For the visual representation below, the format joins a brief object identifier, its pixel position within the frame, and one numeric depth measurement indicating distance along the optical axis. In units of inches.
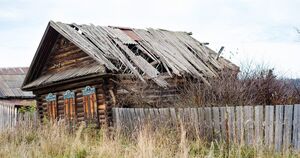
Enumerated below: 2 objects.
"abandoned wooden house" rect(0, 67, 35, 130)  1238.9
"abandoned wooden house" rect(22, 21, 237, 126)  589.6
